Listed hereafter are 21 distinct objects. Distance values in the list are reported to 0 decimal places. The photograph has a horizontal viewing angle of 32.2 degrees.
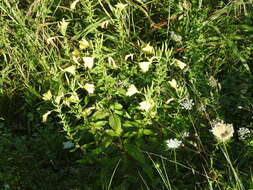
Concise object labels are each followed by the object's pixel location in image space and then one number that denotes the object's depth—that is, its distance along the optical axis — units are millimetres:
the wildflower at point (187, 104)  2369
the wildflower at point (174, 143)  2199
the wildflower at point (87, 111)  2309
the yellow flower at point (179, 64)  2311
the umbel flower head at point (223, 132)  2004
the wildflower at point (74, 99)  2205
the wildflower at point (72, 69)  2281
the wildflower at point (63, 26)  2339
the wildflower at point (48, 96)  2211
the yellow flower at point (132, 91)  2242
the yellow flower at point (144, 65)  2262
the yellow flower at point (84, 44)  2401
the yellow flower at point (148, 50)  2357
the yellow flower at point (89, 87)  2275
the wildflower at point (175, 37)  2900
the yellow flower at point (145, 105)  2176
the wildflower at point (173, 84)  2279
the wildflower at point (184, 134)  2312
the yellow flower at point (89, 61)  2296
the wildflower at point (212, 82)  2611
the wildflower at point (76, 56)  2381
